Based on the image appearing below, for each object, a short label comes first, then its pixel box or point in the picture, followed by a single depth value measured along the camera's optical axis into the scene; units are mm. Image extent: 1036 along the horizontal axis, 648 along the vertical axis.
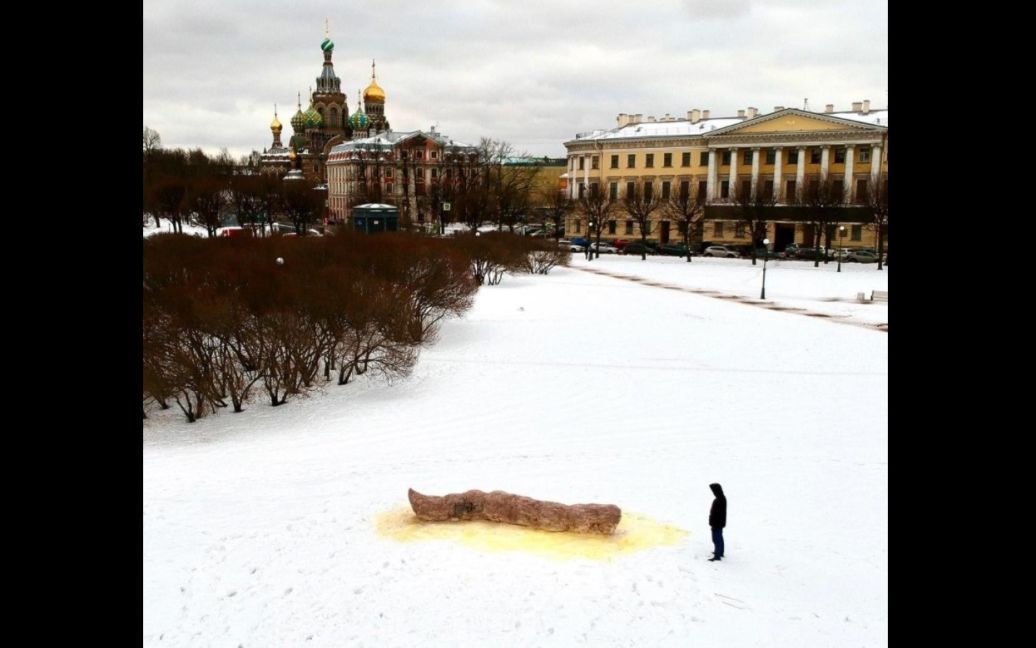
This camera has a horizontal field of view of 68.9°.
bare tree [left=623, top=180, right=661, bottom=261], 65688
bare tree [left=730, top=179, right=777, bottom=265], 61281
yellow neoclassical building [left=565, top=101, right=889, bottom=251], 65000
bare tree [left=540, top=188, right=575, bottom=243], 71525
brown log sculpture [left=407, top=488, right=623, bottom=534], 11516
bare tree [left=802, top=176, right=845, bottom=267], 57828
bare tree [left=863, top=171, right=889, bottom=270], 54062
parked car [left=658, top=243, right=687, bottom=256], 65875
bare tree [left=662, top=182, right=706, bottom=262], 64544
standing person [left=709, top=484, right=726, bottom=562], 10320
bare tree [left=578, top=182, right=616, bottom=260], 66144
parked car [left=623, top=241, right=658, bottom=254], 67656
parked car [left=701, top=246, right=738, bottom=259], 63688
